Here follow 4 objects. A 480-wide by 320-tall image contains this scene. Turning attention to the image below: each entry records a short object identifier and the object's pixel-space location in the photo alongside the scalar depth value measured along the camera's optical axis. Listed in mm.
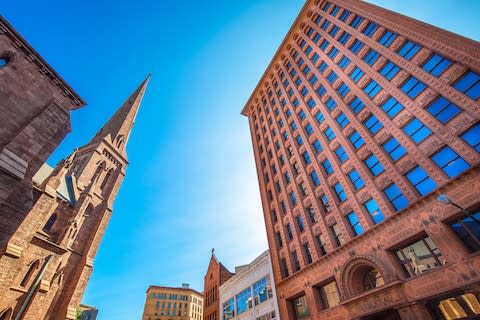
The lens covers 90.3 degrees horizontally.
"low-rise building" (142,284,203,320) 76750
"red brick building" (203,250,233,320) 36938
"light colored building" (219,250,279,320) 25453
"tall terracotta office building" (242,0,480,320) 13758
